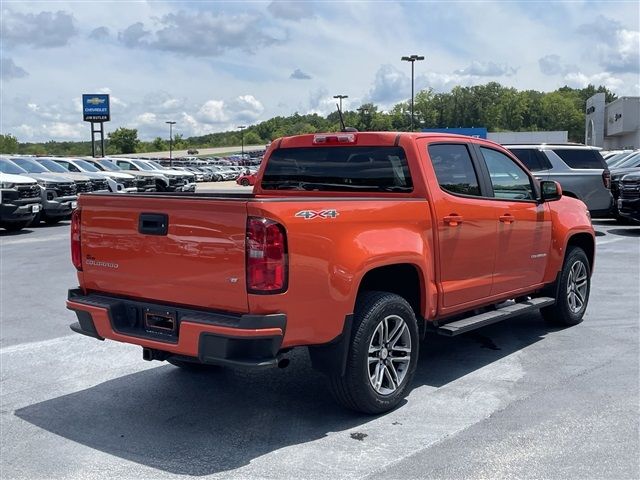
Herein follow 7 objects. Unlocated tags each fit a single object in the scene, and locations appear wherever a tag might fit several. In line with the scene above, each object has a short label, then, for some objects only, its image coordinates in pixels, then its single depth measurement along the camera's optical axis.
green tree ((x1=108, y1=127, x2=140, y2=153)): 163.00
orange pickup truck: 4.07
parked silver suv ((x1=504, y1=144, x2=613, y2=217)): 15.57
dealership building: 72.64
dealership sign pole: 61.12
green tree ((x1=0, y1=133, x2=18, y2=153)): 132.00
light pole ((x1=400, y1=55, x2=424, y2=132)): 51.97
